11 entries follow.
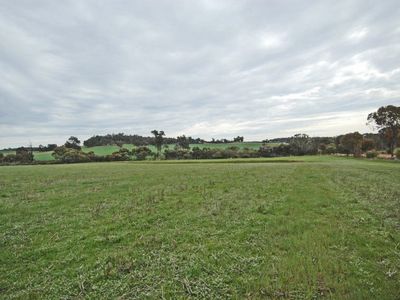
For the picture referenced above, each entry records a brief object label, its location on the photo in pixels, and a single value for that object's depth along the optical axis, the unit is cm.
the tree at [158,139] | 15125
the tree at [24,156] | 12188
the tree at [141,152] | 12812
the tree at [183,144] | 16356
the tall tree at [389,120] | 8041
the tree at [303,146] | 12719
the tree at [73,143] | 16362
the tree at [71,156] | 11552
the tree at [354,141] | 9338
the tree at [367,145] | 11006
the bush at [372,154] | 8456
